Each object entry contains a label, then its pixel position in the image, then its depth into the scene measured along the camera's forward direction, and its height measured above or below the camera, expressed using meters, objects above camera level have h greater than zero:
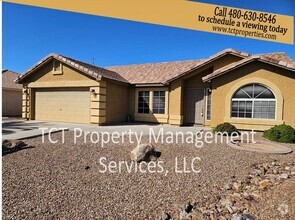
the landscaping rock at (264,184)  4.88 -1.73
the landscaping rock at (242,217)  3.69 -1.84
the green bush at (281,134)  9.35 -1.15
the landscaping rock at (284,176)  5.36 -1.67
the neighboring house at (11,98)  21.64 +0.45
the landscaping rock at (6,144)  7.15 -1.35
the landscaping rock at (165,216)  3.71 -1.87
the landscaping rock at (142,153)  6.36 -1.41
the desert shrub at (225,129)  10.77 -1.10
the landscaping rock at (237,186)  4.82 -1.77
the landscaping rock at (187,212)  3.77 -1.86
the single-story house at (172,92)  11.62 +0.83
